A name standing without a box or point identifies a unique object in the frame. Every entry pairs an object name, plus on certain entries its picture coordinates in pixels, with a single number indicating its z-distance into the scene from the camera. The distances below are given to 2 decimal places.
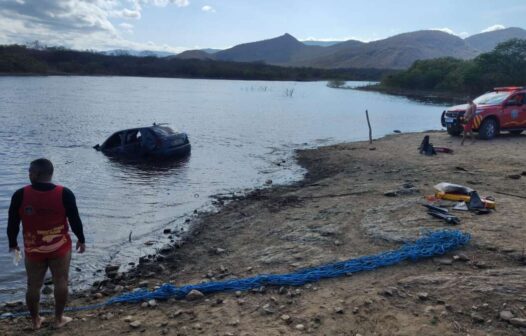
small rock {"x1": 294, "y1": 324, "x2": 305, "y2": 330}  5.08
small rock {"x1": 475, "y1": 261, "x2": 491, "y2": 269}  6.12
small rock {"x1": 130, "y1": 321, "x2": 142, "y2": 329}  5.54
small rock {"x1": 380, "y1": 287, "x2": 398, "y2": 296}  5.56
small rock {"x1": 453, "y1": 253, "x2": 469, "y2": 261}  6.36
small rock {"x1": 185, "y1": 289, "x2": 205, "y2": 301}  6.22
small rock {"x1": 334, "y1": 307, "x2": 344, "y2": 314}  5.32
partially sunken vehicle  20.22
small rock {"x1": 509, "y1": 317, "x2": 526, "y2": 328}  4.73
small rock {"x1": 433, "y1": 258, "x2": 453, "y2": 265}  6.29
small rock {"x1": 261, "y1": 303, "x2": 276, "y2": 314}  5.56
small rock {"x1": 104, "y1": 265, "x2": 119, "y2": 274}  8.18
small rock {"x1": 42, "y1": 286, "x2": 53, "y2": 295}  7.30
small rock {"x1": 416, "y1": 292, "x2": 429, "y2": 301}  5.39
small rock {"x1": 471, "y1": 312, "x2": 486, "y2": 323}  4.88
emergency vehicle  20.12
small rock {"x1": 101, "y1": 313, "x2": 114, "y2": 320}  5.92
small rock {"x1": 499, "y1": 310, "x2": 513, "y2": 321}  4.86
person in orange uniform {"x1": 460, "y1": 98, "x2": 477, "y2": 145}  19.64
